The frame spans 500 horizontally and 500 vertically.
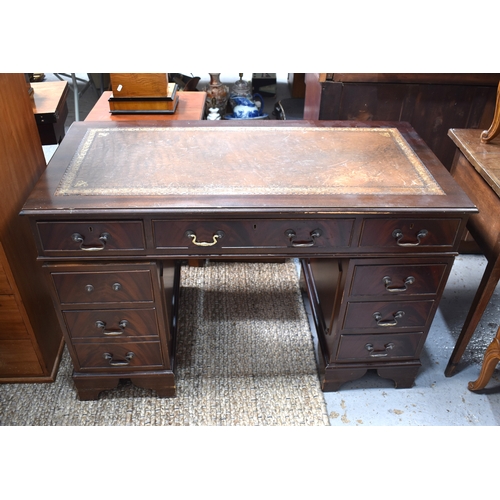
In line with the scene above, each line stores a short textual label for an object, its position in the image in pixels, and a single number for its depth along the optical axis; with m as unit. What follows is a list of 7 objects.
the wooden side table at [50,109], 2.16
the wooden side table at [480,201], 1.56
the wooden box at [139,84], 2.06
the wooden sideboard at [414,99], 2.06
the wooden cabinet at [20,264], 1.47
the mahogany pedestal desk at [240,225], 1.31
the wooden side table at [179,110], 2.08
